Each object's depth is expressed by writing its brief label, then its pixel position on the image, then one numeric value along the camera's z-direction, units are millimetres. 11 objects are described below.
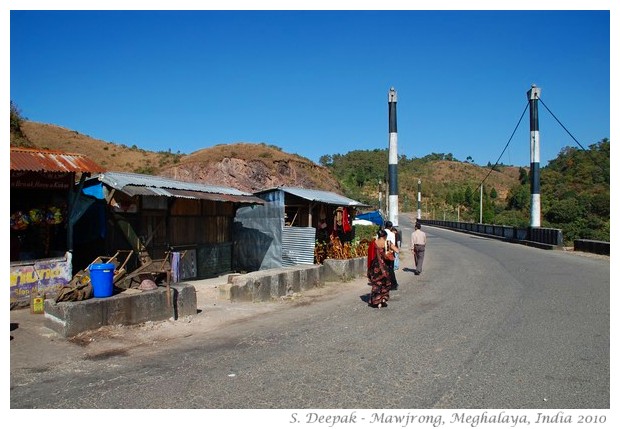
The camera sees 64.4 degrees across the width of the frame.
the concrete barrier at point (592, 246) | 22323
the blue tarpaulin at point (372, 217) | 36506
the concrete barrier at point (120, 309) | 7371
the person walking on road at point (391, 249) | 10698
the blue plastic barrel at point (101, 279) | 7928
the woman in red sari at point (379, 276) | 10047
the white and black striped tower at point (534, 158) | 32125
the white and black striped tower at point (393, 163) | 21219
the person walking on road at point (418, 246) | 15759
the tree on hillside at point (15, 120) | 31234
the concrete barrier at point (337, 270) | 14359
